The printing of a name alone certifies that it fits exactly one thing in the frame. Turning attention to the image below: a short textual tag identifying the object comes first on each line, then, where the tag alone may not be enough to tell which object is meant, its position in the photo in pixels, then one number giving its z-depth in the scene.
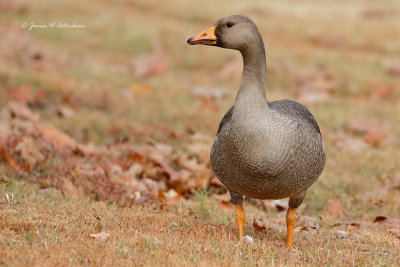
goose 10.55
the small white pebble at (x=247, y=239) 11.33
